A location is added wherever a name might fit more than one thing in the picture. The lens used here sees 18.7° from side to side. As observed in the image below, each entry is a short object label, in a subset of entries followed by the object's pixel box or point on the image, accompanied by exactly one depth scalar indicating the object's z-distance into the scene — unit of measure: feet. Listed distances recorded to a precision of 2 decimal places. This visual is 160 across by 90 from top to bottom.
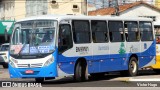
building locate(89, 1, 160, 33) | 215.14
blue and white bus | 61.77
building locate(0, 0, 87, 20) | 239.71
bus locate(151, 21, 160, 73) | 83.56
